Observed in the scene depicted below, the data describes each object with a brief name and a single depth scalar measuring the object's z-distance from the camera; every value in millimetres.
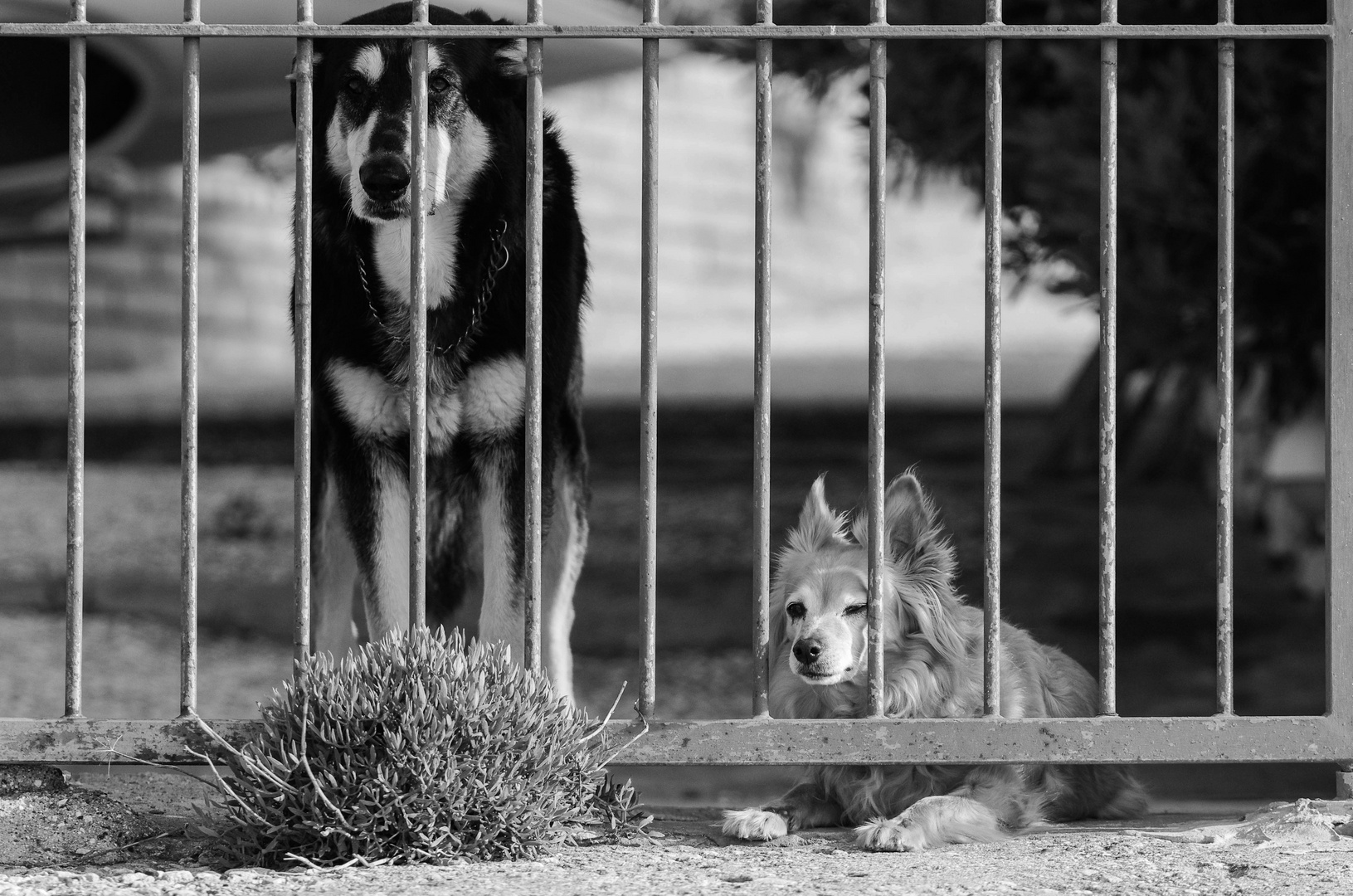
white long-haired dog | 7332
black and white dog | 8094
